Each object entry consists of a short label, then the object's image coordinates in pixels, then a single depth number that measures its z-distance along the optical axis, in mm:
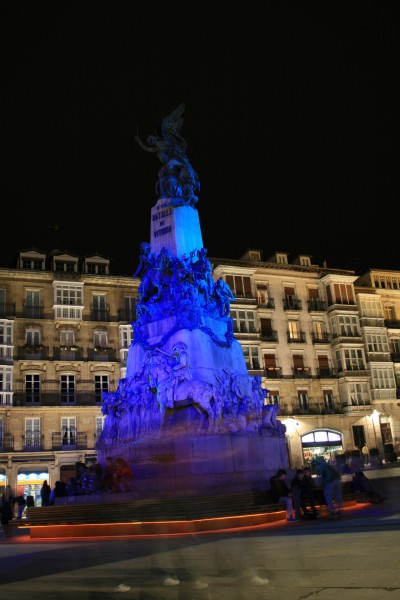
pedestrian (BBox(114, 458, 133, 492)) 20406
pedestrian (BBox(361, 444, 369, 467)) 47406
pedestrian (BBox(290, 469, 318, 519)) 16250
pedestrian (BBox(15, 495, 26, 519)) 25783
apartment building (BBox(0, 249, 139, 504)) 42344
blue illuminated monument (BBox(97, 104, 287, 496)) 21422
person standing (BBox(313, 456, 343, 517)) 15727
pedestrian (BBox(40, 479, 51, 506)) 23344
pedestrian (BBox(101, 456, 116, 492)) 20719
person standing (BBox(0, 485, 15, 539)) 20509
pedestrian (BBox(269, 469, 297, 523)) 18469
